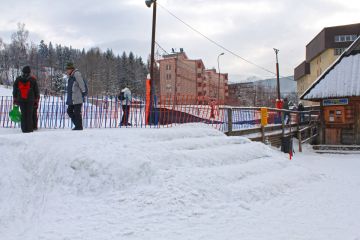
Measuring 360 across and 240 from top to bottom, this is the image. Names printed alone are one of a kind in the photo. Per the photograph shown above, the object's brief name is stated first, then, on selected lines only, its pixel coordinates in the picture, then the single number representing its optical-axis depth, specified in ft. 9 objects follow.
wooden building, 50.83
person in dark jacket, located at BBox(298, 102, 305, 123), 61.11
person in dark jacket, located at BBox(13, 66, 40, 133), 27.37
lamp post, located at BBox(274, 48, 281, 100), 101.01
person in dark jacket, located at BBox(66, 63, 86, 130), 26.72
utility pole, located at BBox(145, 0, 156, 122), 44.07
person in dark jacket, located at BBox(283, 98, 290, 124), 63.08
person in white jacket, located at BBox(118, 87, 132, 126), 37.06
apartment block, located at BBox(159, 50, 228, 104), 220.64
